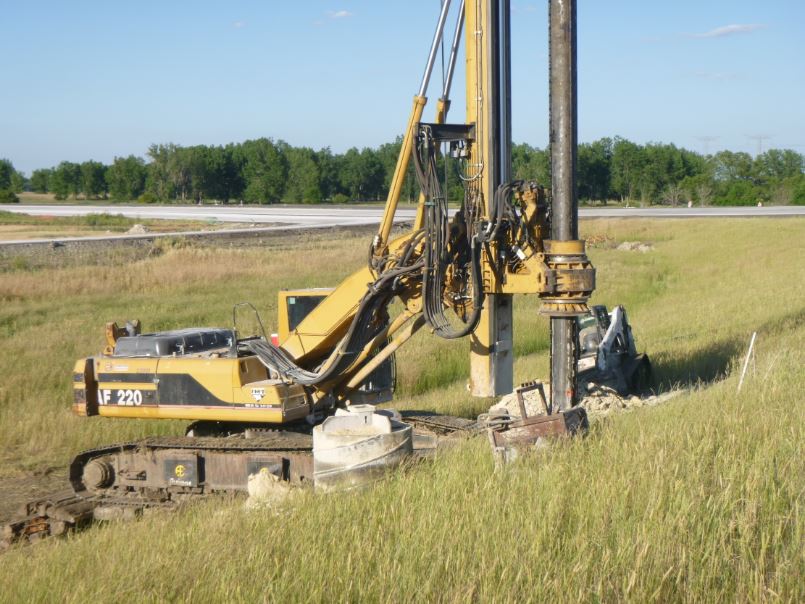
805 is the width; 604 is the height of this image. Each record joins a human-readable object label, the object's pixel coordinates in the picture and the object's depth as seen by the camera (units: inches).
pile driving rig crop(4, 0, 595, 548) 389.1
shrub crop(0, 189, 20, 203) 3939.5
